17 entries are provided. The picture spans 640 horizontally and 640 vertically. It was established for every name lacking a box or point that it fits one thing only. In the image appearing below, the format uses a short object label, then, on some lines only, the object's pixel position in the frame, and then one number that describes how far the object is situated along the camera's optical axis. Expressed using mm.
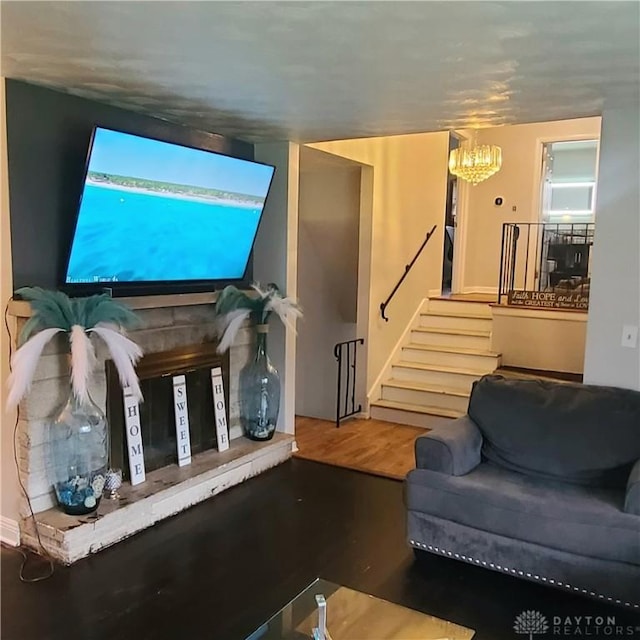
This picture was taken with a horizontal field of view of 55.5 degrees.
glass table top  1934
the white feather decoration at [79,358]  2830
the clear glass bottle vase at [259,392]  4250
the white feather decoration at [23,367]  2705
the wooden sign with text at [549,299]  5418
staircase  5566
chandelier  6191
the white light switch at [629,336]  3150
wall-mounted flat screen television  3014
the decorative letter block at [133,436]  3369
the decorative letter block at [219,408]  4016
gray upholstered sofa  2529
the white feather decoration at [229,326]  3961
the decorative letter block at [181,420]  3713
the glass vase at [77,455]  2984
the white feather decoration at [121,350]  2969
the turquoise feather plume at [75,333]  2729
